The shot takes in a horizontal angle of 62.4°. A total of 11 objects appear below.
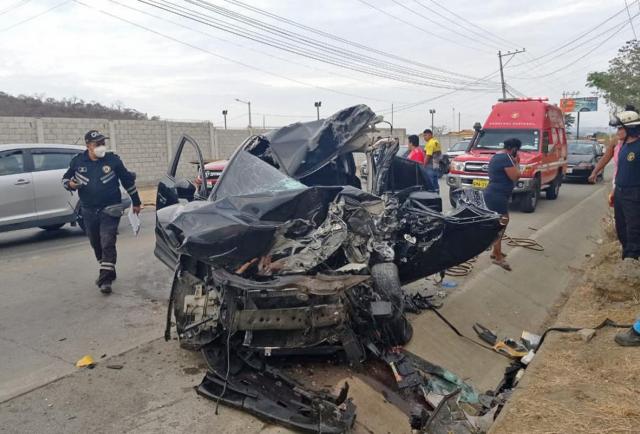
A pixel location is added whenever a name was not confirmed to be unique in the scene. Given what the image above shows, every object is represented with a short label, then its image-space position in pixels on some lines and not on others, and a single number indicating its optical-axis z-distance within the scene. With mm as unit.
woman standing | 7090
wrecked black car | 3584
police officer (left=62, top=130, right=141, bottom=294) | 5949
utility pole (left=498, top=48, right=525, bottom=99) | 39438
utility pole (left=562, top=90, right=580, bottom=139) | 62362
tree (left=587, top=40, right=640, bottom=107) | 23141
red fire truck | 12367
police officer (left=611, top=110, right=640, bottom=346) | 5625
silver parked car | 8570
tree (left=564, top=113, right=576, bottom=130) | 63356
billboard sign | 52178
